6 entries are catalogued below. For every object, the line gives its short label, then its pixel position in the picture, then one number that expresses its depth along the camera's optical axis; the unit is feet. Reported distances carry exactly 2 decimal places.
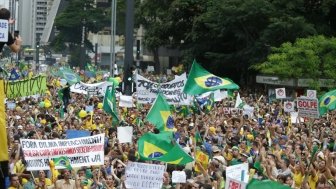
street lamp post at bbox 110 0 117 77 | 164.17
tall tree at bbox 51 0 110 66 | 350.23
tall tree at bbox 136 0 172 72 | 204.13
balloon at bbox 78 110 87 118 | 80.14
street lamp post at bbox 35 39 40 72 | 320.70
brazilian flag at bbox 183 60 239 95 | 77.36
